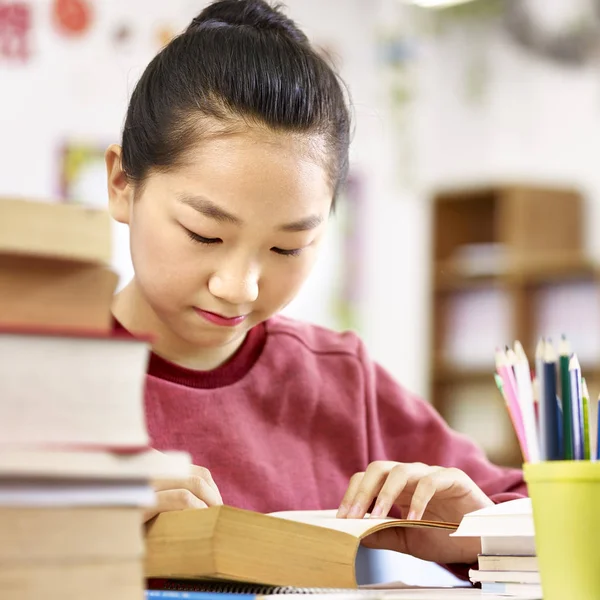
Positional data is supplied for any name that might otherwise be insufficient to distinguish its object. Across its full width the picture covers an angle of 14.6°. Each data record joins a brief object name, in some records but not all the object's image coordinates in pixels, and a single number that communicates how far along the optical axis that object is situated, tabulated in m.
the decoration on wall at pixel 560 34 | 4.83
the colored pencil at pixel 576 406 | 1.20
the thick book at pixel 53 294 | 1.17
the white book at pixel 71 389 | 1.14
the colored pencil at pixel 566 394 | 1.20
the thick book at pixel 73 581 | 1.13
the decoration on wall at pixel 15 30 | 4.21
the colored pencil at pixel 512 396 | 1.23
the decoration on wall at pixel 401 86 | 5.47
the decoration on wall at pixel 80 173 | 4.27
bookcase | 4.71
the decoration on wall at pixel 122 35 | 4.51
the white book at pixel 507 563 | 1.30
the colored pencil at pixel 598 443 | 1.22
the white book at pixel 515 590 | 1.29
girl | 1.45
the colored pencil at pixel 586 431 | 1.21
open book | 1.25
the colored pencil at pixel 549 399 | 1.19
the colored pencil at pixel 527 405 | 1.21
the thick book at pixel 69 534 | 1.14
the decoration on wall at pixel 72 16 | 4.37
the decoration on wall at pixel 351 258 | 5.15
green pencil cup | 1.21
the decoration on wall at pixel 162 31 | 4.59
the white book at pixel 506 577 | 1.30
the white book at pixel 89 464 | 1.13
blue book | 1.23
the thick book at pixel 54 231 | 1.17
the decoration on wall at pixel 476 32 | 5.37
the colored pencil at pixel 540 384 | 1.19
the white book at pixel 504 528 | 1.29
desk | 1.23
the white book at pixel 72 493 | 1.14
